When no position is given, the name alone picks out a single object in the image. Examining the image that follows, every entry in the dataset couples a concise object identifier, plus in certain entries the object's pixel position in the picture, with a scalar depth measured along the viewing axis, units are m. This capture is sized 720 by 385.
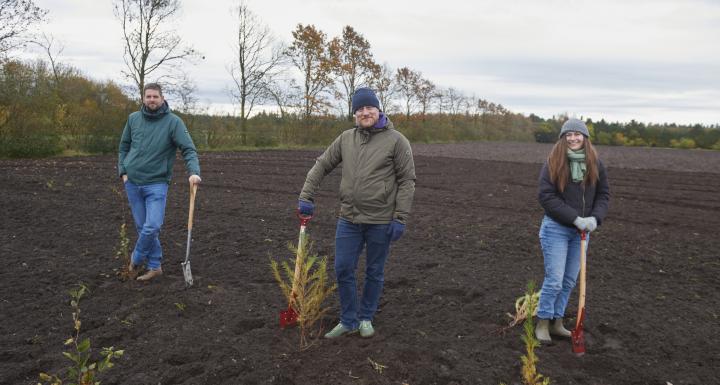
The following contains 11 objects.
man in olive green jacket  3.98
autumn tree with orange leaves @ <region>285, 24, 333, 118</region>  37.78
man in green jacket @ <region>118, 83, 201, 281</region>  5.29
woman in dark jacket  4.18
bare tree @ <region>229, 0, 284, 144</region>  34.19
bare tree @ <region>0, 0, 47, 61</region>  18.92
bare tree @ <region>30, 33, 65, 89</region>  33.81
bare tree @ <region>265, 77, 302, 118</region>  34.62
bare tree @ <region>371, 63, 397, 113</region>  45.97
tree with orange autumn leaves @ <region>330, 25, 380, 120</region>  41.50
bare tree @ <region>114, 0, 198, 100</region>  28.08
